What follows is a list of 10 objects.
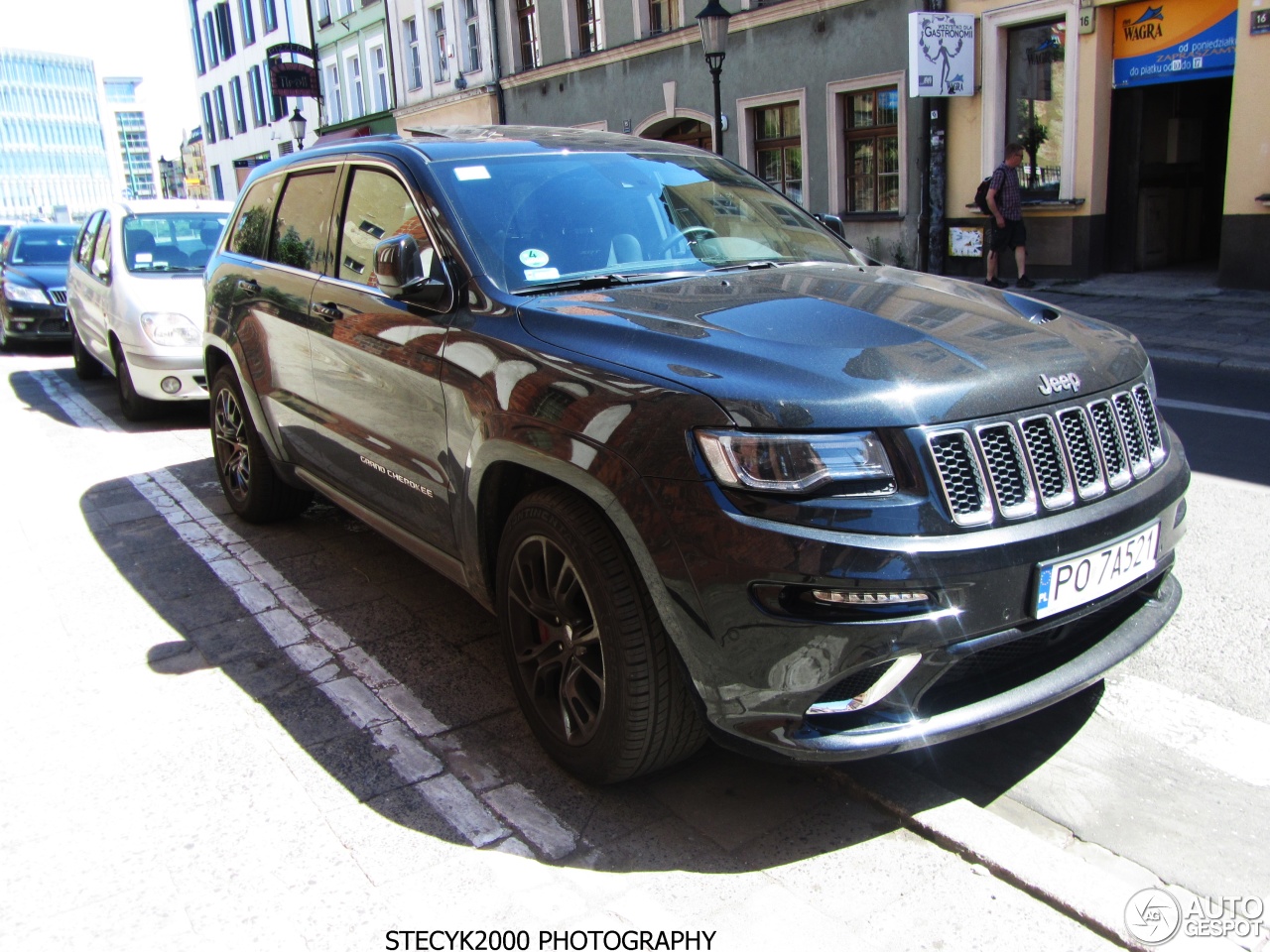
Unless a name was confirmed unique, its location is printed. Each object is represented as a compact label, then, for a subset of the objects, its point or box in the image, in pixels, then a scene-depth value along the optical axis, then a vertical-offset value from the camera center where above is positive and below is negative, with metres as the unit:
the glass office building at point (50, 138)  145.00 +14.65
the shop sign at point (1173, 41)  12.41 +1.59
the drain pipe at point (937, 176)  15.29 +0.21
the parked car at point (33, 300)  14.18 -0.72
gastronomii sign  14.12 +1.77
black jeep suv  2.37 -0.63
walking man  13.77 -0.35
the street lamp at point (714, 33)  13.42 +2.13
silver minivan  8.19 -0.44
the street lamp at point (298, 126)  27.44 +2.61
